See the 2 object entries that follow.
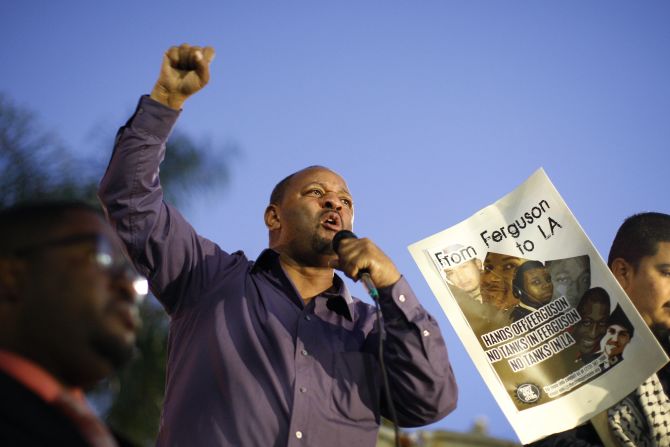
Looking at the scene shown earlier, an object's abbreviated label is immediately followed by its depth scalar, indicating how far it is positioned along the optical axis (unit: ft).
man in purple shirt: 10.44
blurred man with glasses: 5.59
